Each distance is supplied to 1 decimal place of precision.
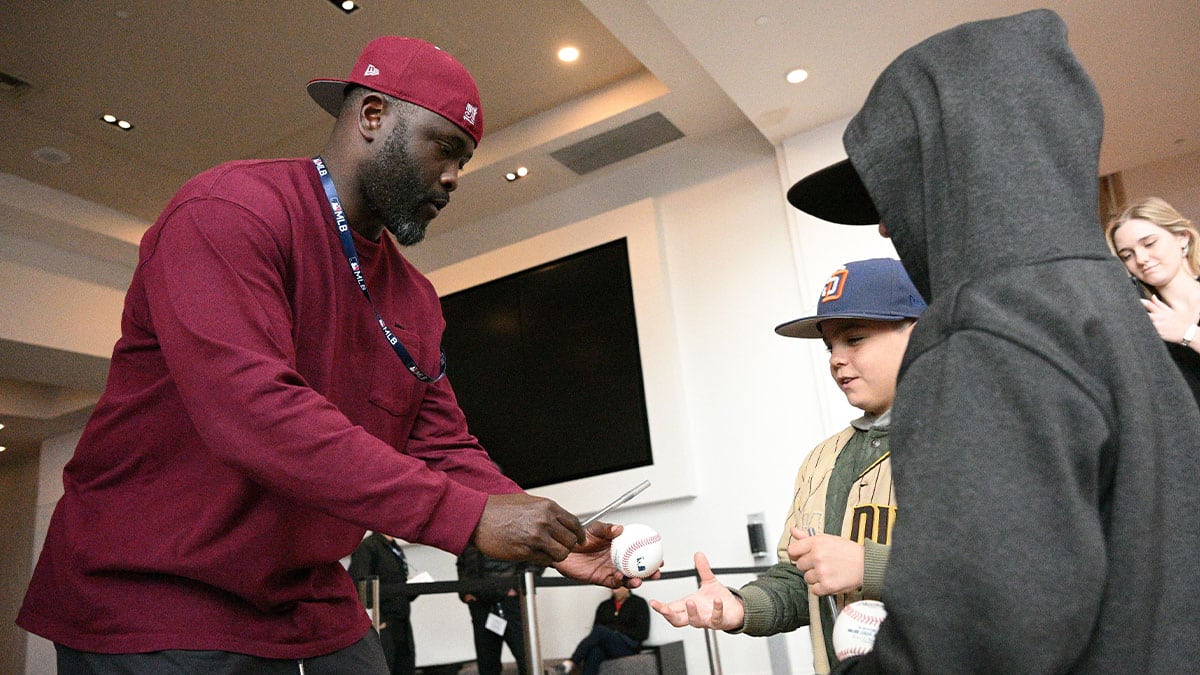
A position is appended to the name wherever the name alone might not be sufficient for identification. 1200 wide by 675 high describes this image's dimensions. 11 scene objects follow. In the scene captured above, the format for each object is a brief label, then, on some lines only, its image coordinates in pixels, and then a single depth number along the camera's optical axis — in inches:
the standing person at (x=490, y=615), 233.6
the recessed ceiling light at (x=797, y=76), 239.0
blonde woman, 130.4
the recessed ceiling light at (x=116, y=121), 279.1
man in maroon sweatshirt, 54.3
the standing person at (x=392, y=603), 211.8
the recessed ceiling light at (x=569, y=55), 269.3
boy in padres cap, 74.2
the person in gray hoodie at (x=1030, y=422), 29.4
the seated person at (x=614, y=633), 248.8
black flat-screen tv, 294.4
